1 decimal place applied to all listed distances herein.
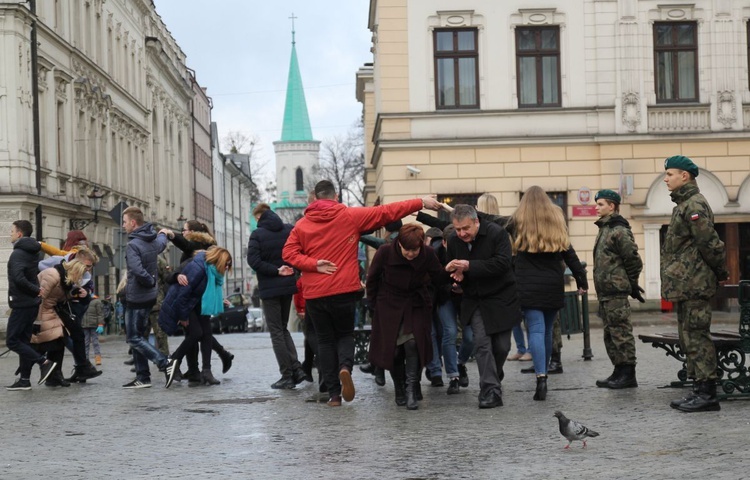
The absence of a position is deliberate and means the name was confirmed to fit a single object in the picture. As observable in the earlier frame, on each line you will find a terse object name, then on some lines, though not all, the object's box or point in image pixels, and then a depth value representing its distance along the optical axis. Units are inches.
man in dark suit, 432.1
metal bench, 418.9
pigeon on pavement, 323.9
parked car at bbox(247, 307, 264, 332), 2112.5
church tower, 6560.0
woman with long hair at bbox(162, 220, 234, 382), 567.5
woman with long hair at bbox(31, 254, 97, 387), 588.4
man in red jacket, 447.5
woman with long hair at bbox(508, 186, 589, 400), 454.0
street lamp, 1549.5
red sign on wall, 1182.3
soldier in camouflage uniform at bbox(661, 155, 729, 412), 400.2
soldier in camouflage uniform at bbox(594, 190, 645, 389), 475.2
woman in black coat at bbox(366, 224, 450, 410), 436.5
